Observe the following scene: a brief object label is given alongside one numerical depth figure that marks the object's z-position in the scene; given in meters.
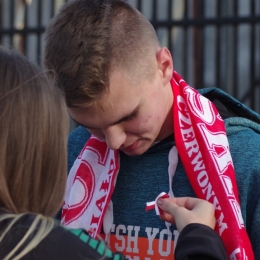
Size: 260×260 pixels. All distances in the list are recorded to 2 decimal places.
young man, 1.86
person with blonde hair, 1.57
